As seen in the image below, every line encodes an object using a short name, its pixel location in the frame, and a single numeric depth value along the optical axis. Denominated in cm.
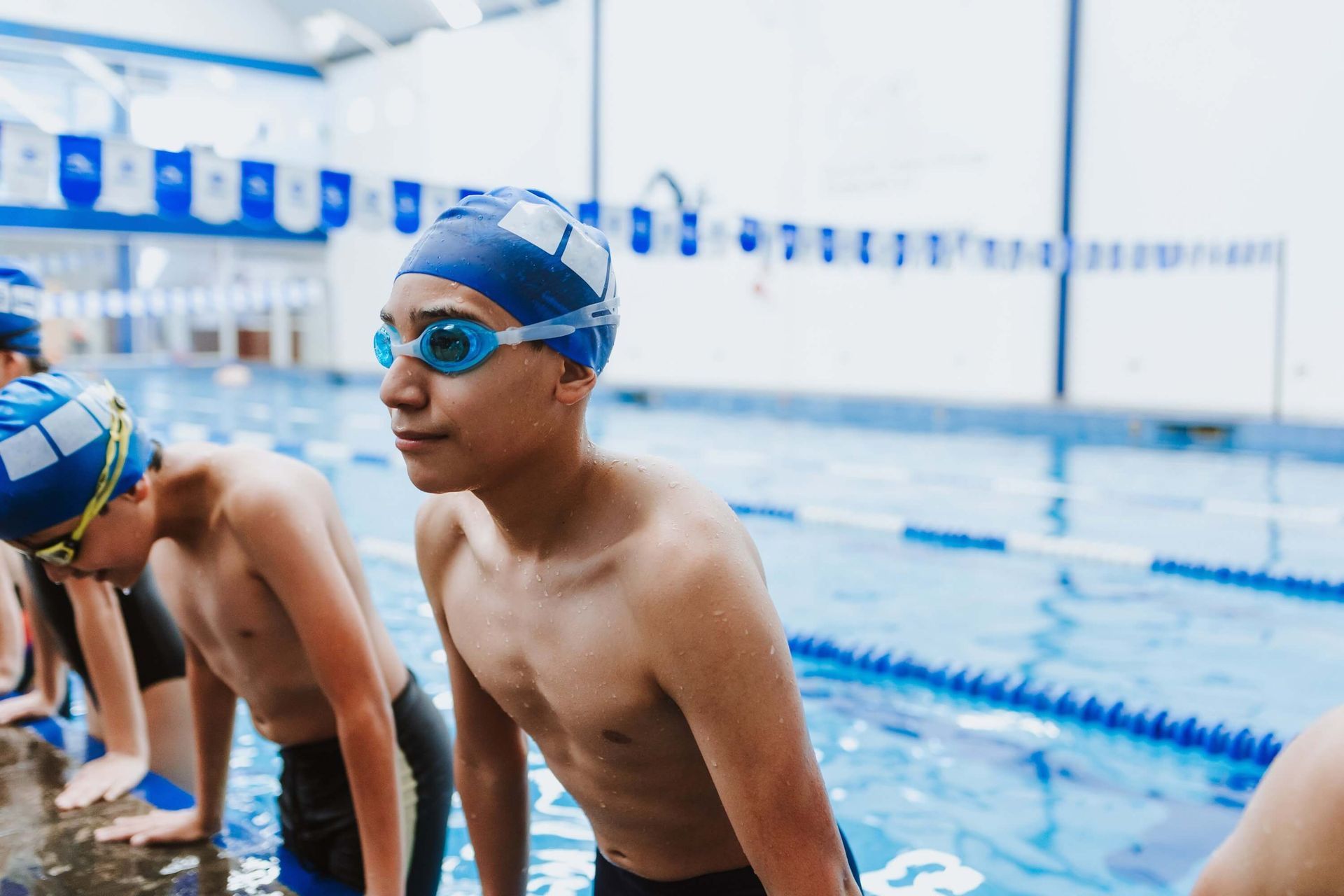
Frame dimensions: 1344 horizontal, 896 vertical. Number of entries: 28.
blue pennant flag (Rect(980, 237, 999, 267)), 1250
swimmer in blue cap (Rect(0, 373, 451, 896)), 178
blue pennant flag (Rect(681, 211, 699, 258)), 1048
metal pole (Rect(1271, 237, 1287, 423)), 1181
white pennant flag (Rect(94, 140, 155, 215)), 675
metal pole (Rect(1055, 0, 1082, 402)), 1346
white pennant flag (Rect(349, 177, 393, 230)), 844
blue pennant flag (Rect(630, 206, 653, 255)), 1009
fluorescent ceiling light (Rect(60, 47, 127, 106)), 2328
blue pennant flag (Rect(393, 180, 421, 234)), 864
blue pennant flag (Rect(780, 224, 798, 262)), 1125
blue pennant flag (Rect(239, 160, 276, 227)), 762
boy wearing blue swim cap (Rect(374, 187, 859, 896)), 117
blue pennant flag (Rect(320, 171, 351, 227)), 817
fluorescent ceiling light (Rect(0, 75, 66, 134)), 2275
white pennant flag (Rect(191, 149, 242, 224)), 726
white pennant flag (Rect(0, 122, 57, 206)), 627
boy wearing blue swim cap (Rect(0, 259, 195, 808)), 247
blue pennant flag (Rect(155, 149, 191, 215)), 706
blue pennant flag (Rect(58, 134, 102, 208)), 657
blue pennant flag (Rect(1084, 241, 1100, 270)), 1285
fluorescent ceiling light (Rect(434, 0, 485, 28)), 2059
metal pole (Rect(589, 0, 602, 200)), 1923
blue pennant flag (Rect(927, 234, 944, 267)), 1238
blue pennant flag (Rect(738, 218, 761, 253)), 1073
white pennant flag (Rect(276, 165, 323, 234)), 782
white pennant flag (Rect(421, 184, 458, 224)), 896
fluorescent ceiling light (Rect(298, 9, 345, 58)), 2402
